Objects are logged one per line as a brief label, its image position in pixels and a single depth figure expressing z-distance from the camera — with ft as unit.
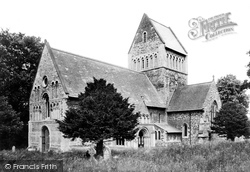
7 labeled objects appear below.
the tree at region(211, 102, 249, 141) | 102.94
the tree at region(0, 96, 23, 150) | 97.09
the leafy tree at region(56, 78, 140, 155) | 58.95
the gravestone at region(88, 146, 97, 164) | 48.92
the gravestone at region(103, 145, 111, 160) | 59.47
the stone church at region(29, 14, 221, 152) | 87.20
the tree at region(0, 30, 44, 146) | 114.11
